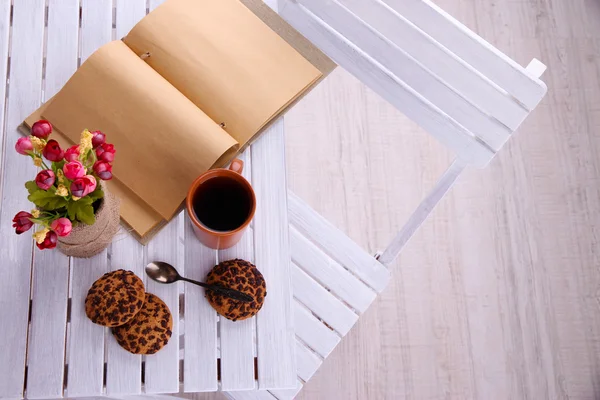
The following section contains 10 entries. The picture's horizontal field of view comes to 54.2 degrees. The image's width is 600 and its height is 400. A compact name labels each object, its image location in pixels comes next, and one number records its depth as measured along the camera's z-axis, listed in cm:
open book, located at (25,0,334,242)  84
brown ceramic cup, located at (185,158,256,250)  76
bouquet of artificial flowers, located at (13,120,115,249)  63
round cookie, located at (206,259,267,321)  80
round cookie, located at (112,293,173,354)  77
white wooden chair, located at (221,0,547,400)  86
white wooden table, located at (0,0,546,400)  79
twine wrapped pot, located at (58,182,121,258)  71
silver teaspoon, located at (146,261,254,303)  81
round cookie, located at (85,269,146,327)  75
